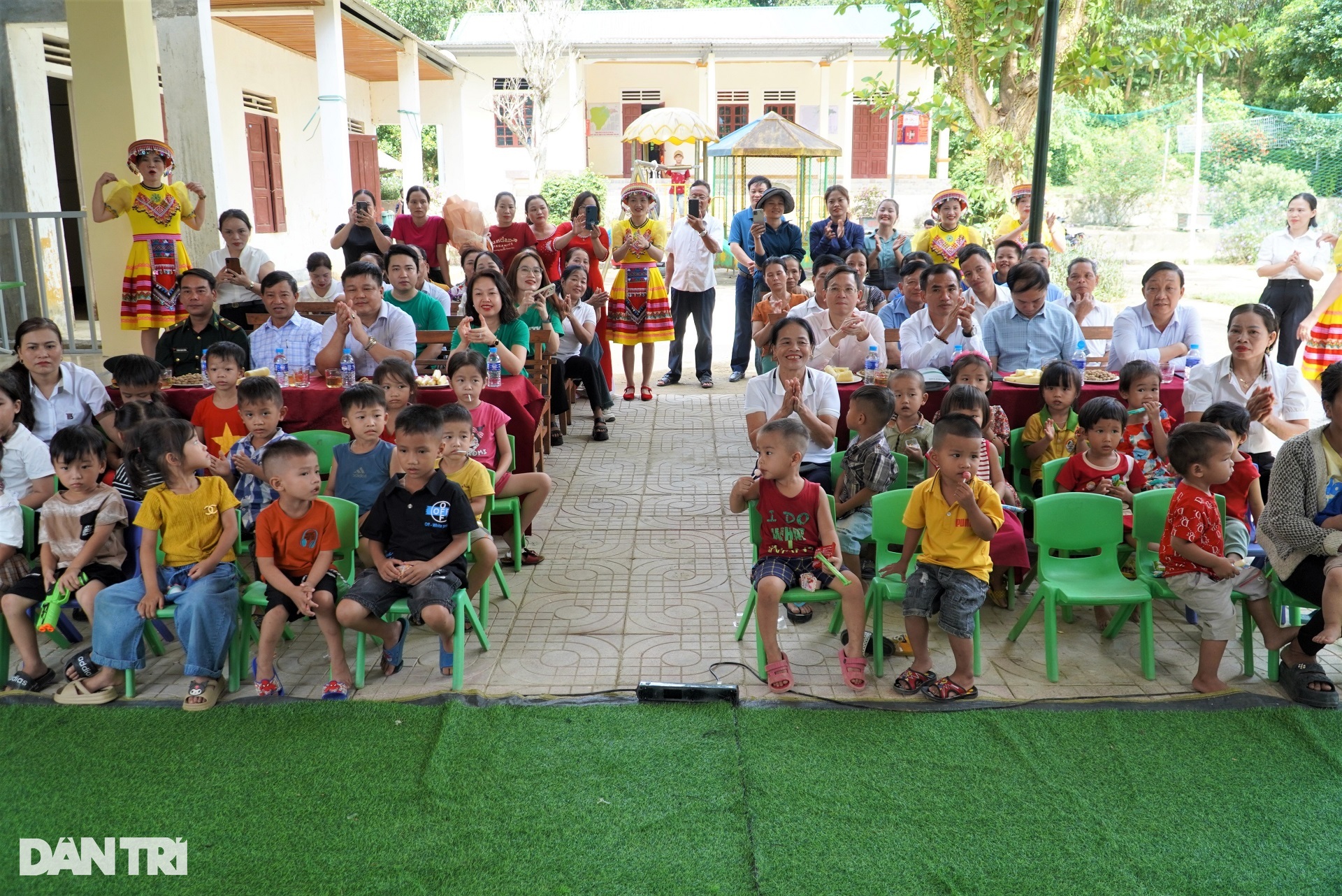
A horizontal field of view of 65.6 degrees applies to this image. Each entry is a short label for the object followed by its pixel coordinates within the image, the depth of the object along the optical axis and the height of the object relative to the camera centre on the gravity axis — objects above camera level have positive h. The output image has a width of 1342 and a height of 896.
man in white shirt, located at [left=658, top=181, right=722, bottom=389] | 8.77 -0.35
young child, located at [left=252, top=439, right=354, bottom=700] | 3.66 -1.13
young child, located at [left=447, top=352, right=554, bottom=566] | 4.71 -0.91
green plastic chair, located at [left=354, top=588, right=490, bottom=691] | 3.70 -1.43
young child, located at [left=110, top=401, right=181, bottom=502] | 4.07 -0.80
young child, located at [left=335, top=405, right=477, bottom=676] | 3.70 -1.07
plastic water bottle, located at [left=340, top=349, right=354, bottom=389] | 5.29 -0.67
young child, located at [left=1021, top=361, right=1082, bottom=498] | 4.68 -0.85
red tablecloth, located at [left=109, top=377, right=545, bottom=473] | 5.08 -0.80
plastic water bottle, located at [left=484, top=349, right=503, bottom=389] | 5.38 -0.69
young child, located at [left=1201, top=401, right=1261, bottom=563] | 4.14 -0.98
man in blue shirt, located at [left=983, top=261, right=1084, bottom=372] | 5.45 -0.49
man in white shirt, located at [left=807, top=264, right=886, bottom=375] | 5.59 -0.53
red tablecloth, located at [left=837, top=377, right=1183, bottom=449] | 5.02 -0.79
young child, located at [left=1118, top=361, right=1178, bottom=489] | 4.57 -0.82
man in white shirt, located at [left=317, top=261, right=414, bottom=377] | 5.34 -0.47
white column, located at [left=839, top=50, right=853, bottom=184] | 21.04 +2.12
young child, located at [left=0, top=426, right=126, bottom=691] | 3.75 -1.10
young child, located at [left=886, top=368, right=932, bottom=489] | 4.48 -0.82
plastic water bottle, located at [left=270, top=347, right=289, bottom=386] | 5.48 -0.67
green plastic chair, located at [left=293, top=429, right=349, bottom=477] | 4.67 -0.89
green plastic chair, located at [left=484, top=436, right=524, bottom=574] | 4.68 -1.22
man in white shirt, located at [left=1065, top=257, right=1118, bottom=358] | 6.23 -0.40
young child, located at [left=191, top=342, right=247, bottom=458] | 4.60 -0.75
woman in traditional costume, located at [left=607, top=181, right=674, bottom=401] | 8.04 -0.35
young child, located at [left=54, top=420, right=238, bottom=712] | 3.64 -1.20
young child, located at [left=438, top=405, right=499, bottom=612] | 4.18 -0.91
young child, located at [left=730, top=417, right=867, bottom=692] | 3.70 -1.09
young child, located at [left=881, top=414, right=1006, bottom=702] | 3.60 -1.11
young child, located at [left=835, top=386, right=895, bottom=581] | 4.30 -0.98
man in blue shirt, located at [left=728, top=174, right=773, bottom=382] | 8.68 -0.38
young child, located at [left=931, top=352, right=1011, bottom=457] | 4.64 -0.65
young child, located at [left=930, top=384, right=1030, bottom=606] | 4.03 -1.09
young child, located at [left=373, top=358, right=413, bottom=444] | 4.70 -0.66
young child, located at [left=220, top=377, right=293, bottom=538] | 4.29 -0.83
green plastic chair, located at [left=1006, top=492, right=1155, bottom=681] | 3.91 -1.16
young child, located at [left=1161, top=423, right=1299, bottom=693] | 3.65 -1.13
